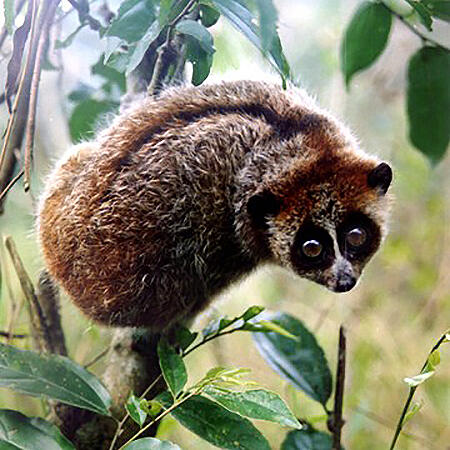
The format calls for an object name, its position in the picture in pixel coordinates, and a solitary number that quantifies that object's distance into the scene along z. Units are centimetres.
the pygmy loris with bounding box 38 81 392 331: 39
